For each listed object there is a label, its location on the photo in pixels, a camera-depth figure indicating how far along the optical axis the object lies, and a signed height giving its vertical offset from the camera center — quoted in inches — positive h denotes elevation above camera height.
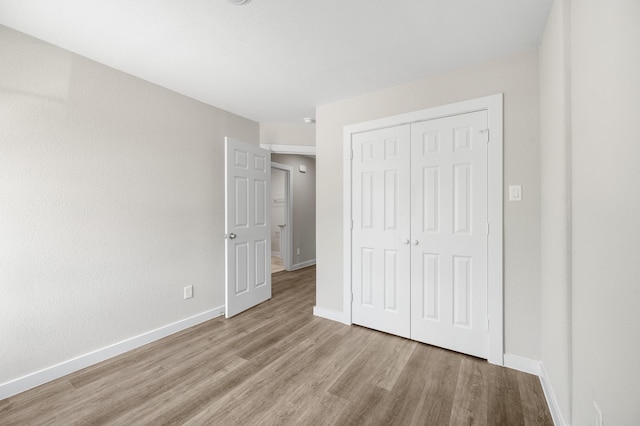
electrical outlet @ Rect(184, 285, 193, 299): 110.0 -33.5
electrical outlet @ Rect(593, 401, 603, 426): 38.6 -30.3
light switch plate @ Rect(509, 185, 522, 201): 77.1 +5.9
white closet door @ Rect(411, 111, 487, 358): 83.3 -6.8
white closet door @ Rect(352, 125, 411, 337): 97.5 -6.9
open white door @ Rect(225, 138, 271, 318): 116.5 -6.7
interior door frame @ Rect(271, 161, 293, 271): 204.2 -6.1
